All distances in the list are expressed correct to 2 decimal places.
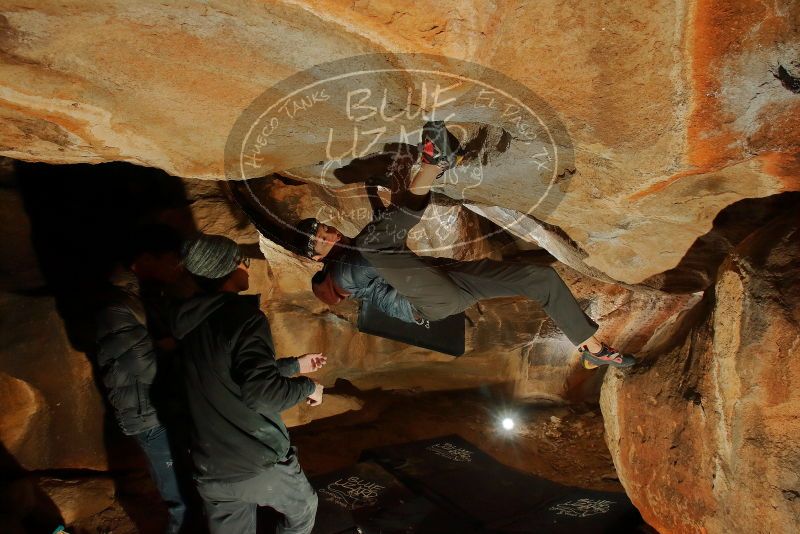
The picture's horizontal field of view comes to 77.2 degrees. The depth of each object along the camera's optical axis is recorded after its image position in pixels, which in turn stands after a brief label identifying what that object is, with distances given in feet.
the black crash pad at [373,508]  13.21
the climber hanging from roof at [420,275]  9.59
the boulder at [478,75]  6.07
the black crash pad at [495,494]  13.61
